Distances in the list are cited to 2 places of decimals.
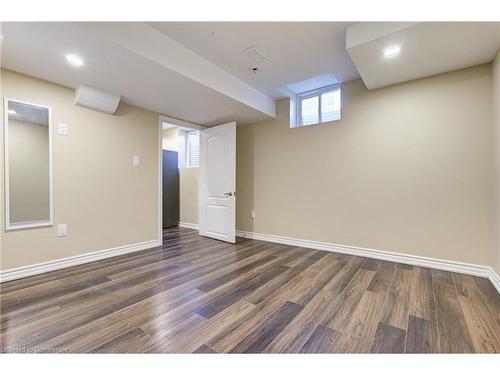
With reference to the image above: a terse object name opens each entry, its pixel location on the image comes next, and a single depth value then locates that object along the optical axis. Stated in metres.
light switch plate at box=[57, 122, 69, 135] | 2.50
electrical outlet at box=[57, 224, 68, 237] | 2.49
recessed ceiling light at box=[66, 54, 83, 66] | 1.93
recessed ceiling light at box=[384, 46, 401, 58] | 2.00
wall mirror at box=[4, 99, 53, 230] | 2.19
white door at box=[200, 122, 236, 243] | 3.72
